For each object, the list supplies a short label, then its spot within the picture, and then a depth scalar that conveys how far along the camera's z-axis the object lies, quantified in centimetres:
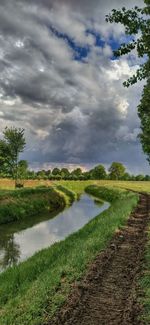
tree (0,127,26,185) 8062
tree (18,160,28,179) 8338
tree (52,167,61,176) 19200
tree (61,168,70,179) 18532
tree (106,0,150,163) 1105
